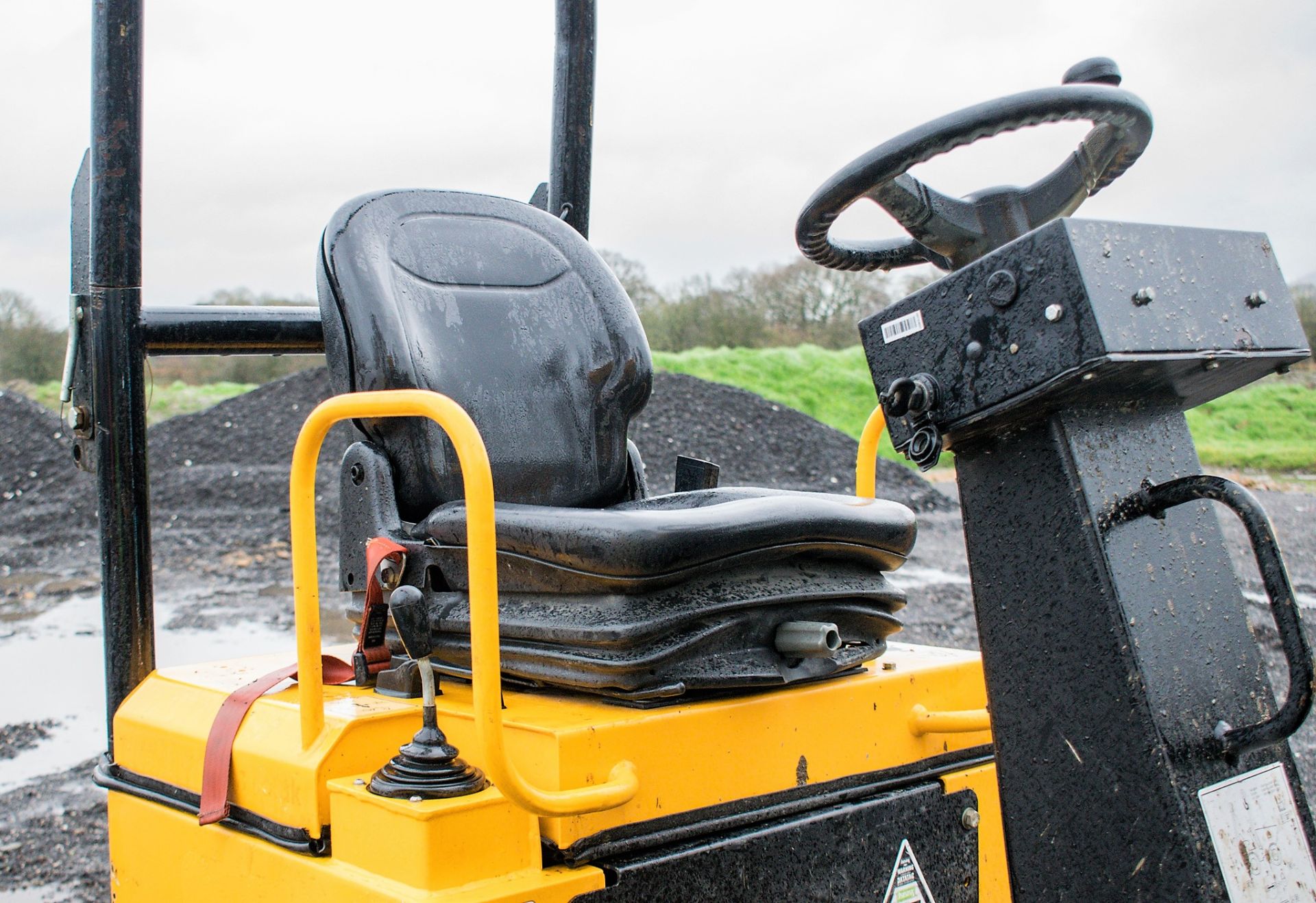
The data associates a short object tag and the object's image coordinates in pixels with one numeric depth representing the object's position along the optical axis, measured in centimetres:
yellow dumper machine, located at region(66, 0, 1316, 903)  115
